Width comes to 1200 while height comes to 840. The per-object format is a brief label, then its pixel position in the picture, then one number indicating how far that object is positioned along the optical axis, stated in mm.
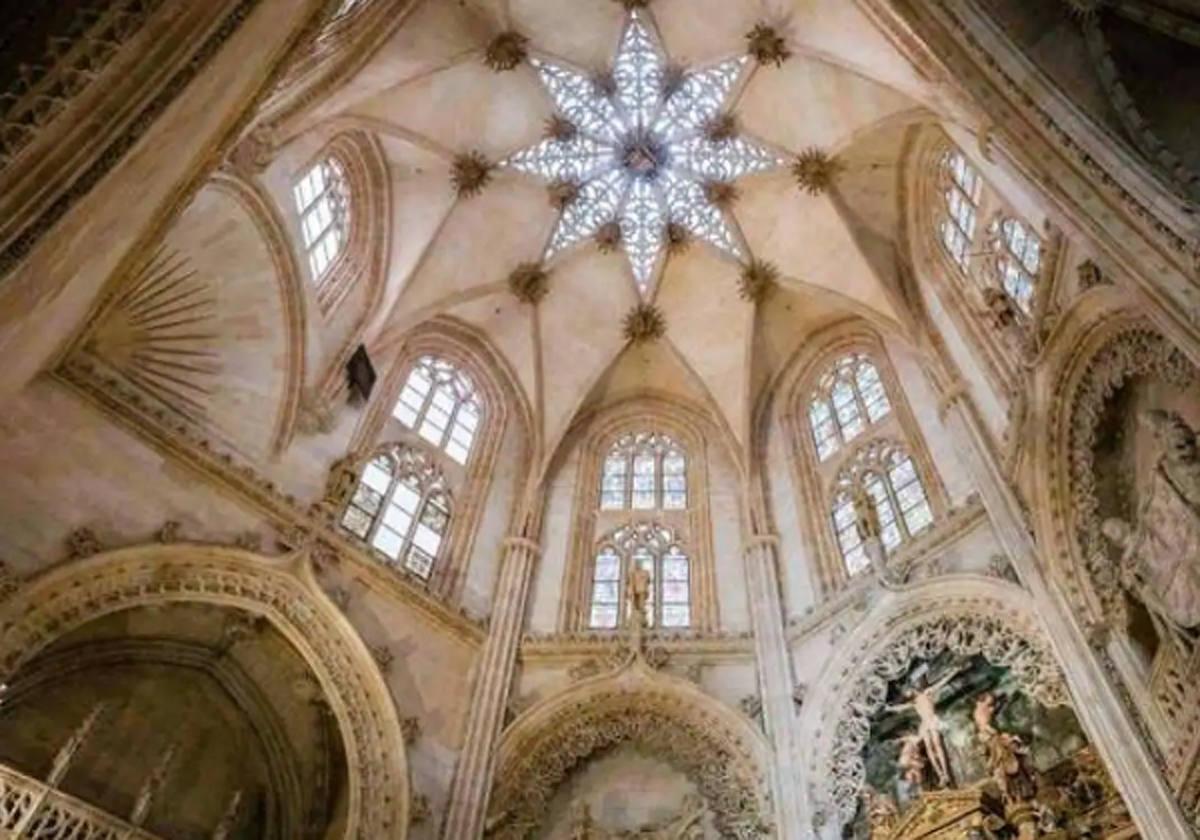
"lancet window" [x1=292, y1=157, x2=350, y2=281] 14117
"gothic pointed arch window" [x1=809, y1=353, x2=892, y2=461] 15250
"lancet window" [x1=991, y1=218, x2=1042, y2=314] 11484
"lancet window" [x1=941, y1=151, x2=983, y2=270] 13315
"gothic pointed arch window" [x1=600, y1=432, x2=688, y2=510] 16109
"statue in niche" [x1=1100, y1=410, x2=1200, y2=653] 8242
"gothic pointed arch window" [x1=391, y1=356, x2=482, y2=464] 15492
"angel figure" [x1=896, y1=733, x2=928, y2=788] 10367
